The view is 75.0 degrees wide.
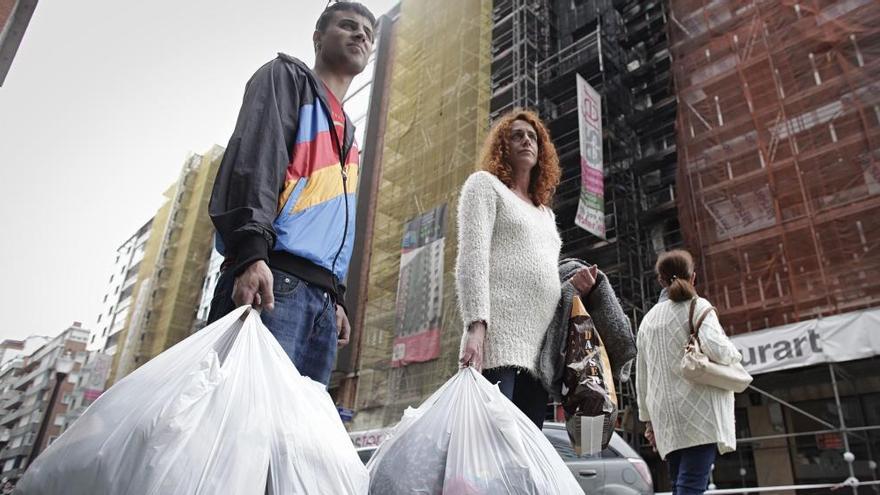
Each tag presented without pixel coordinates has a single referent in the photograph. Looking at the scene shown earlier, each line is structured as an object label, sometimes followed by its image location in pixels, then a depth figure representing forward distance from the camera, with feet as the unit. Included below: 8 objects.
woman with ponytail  7.44
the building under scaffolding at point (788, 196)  28.17
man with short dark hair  4.24
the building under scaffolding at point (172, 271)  98.27
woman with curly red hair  5.48
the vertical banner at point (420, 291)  48.21
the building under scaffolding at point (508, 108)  45.06
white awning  24.09
